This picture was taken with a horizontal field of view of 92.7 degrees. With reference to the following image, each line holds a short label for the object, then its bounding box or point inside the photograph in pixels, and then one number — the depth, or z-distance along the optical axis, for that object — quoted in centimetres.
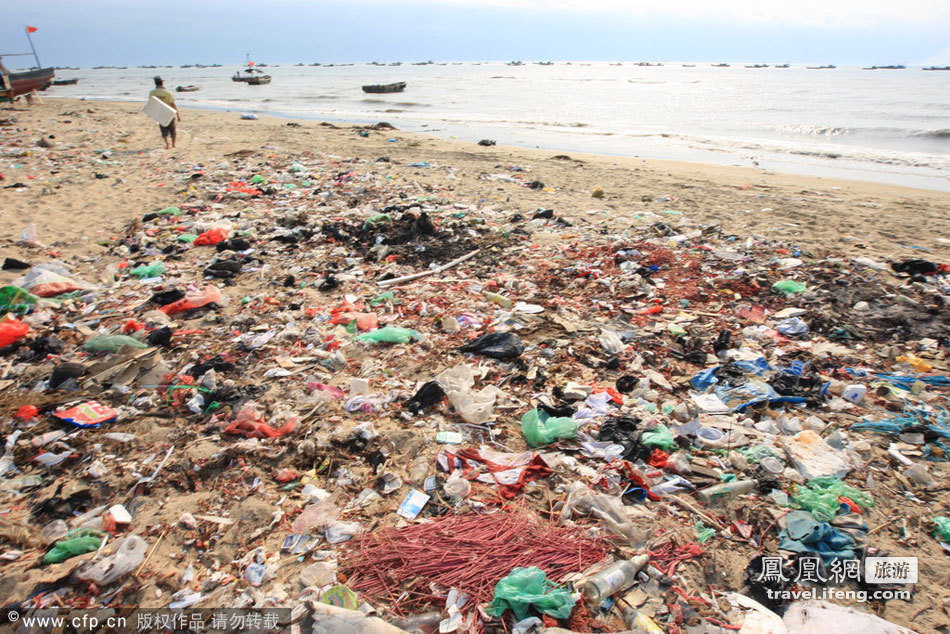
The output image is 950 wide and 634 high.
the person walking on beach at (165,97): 1005
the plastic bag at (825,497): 236
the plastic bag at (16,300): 437
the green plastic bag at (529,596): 189
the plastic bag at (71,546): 213
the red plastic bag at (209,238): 616
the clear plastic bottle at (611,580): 196
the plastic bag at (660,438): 286
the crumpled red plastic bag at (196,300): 450
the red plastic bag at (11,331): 387
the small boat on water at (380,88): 3238
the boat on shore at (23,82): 1714
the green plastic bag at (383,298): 480
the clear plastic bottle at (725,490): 249
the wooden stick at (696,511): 235
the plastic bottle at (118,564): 203
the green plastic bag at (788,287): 487
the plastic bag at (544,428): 291
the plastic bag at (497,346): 378
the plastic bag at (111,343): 374
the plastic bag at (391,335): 405
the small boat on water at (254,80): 4072
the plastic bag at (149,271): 532
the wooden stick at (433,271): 518
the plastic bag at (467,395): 311
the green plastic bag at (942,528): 225
